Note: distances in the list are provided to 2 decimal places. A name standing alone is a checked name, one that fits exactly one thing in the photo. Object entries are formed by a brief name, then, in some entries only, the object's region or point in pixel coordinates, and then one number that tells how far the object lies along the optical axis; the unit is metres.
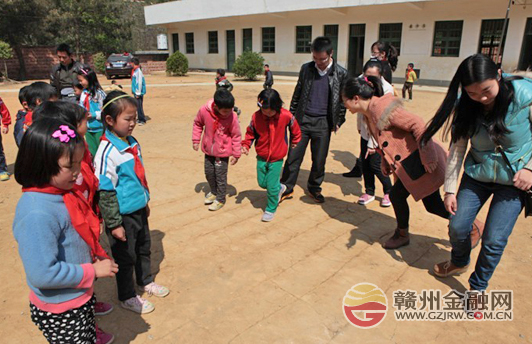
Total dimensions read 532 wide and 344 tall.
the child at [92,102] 4.80
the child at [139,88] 9.54
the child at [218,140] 4.27
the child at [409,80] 13.73
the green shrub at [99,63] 27.43
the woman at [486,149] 2.35
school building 16.31
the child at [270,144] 4.18
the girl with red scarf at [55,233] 1.58
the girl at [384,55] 5.12
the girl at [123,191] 2.43
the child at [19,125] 4.62
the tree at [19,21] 24.38
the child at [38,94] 4.06
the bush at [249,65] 20.59
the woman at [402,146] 3.14
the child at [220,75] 10.46
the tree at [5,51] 22.53
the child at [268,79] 16.02
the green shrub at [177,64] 24.23
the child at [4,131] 5.45
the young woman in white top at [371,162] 4.41
